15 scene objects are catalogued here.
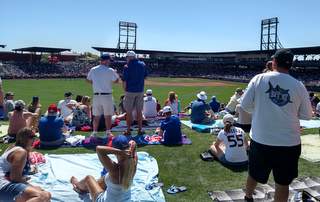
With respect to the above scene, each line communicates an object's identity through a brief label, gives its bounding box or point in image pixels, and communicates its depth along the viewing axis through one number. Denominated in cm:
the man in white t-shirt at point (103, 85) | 551
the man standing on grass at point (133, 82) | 572
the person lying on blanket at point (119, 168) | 267
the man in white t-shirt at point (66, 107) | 757
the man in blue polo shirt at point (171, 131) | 544
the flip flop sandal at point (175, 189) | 365
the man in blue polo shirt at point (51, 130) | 527
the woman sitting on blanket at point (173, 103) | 810
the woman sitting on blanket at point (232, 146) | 441
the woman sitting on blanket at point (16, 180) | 292
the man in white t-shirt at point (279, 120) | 266
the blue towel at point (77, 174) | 350
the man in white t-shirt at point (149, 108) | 803
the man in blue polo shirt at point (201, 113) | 739
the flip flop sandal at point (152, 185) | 372
